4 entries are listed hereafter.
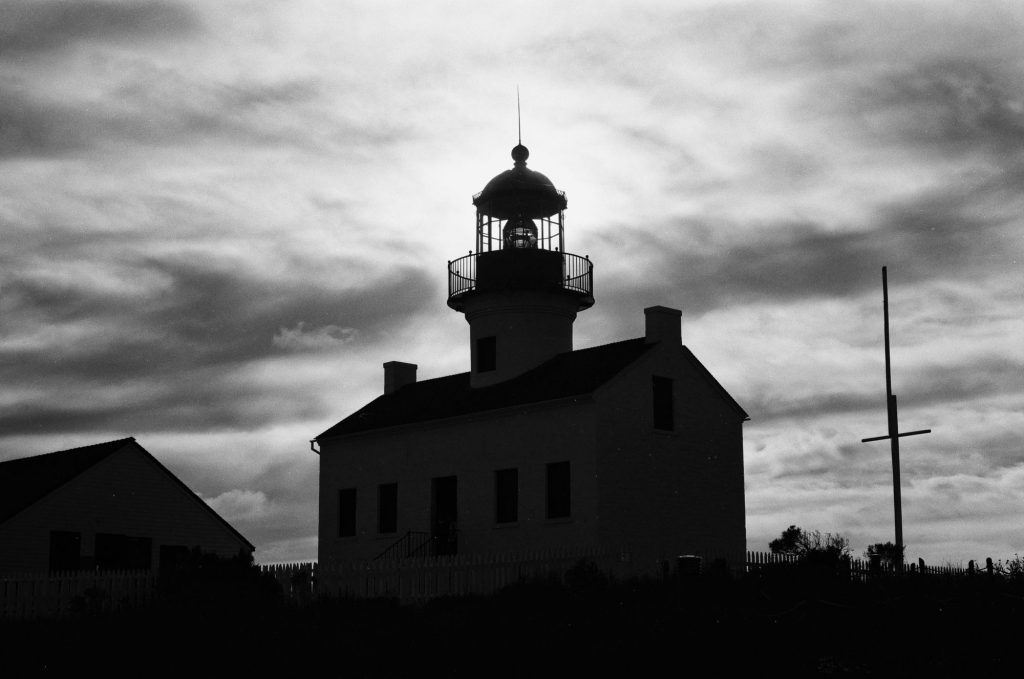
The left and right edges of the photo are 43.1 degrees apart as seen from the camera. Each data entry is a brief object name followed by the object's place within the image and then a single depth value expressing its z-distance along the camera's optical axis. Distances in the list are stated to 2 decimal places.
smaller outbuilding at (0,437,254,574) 32.47
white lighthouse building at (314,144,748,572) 31.50
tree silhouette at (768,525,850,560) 40.38
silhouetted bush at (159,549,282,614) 25.25
